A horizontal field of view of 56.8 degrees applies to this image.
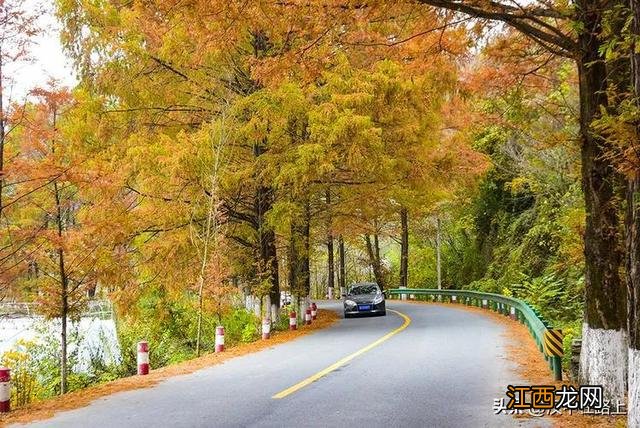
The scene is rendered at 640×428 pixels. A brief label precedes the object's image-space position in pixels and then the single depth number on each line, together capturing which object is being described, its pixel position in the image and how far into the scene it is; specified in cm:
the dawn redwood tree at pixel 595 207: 720
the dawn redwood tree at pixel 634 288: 530
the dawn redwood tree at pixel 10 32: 1095
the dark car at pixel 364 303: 2392
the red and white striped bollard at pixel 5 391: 844
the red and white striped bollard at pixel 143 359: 1141
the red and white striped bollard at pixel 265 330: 1730
